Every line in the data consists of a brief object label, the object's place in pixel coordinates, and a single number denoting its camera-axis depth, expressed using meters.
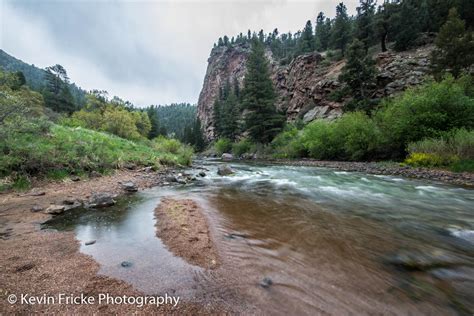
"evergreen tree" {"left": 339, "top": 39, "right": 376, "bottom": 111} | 29.42
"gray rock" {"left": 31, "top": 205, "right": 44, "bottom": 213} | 5.69
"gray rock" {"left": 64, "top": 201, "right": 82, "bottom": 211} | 6.14
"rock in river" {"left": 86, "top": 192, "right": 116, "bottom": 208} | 6.51
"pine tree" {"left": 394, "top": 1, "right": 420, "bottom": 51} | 34.69
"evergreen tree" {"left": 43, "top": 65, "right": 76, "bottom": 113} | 54.50
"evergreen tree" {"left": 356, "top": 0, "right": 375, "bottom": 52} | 41.03
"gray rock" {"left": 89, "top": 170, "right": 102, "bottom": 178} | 9.92
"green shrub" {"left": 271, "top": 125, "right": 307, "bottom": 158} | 27.92
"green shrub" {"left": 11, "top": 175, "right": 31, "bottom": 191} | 7.25
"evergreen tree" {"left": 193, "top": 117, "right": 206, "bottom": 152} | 70.32
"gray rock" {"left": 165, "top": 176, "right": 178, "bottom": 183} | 11.34
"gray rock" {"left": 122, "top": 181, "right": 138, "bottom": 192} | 8.77
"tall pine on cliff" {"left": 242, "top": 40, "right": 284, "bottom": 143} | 37.22
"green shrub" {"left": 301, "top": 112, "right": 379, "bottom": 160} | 19.27
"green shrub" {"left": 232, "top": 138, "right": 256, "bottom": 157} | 40.84
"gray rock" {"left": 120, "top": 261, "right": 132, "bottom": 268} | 3.39
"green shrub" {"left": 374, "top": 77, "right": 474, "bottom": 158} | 13.98
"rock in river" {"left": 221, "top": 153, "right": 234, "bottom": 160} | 41.73
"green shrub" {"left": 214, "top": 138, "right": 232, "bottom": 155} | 51.12
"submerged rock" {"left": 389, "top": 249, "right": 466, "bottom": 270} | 3.61
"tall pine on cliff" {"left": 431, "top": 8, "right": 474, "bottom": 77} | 23.95
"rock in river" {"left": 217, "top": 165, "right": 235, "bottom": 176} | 15.21
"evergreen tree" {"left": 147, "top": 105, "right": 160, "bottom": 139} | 67.90
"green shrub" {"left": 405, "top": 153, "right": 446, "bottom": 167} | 13.07
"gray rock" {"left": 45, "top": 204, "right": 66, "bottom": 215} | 5.71
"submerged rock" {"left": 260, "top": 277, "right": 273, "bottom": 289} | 2.98
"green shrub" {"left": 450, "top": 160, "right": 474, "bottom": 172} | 11.34
